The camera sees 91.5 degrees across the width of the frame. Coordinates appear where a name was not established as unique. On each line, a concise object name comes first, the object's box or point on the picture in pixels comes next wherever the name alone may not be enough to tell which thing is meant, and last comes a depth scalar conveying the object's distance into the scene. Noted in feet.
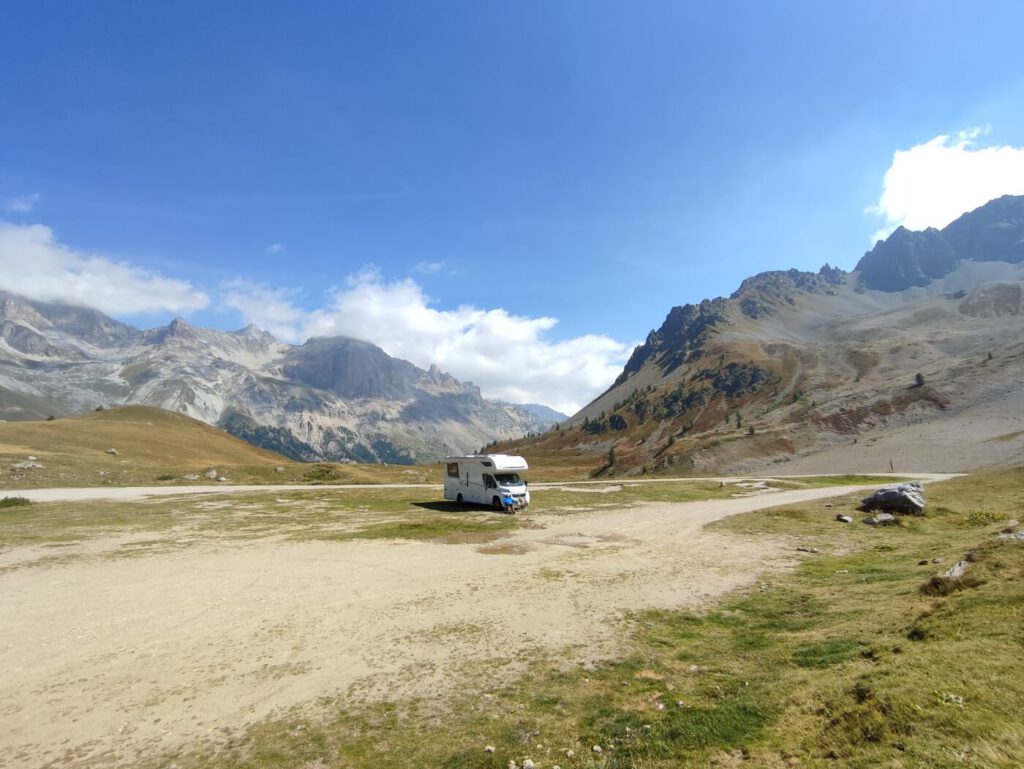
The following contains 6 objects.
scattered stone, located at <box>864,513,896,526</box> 91.21
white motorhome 125.08
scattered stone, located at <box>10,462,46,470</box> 183.52
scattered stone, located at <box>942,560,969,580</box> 38.99
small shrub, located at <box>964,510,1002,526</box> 80.44
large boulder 99.50
